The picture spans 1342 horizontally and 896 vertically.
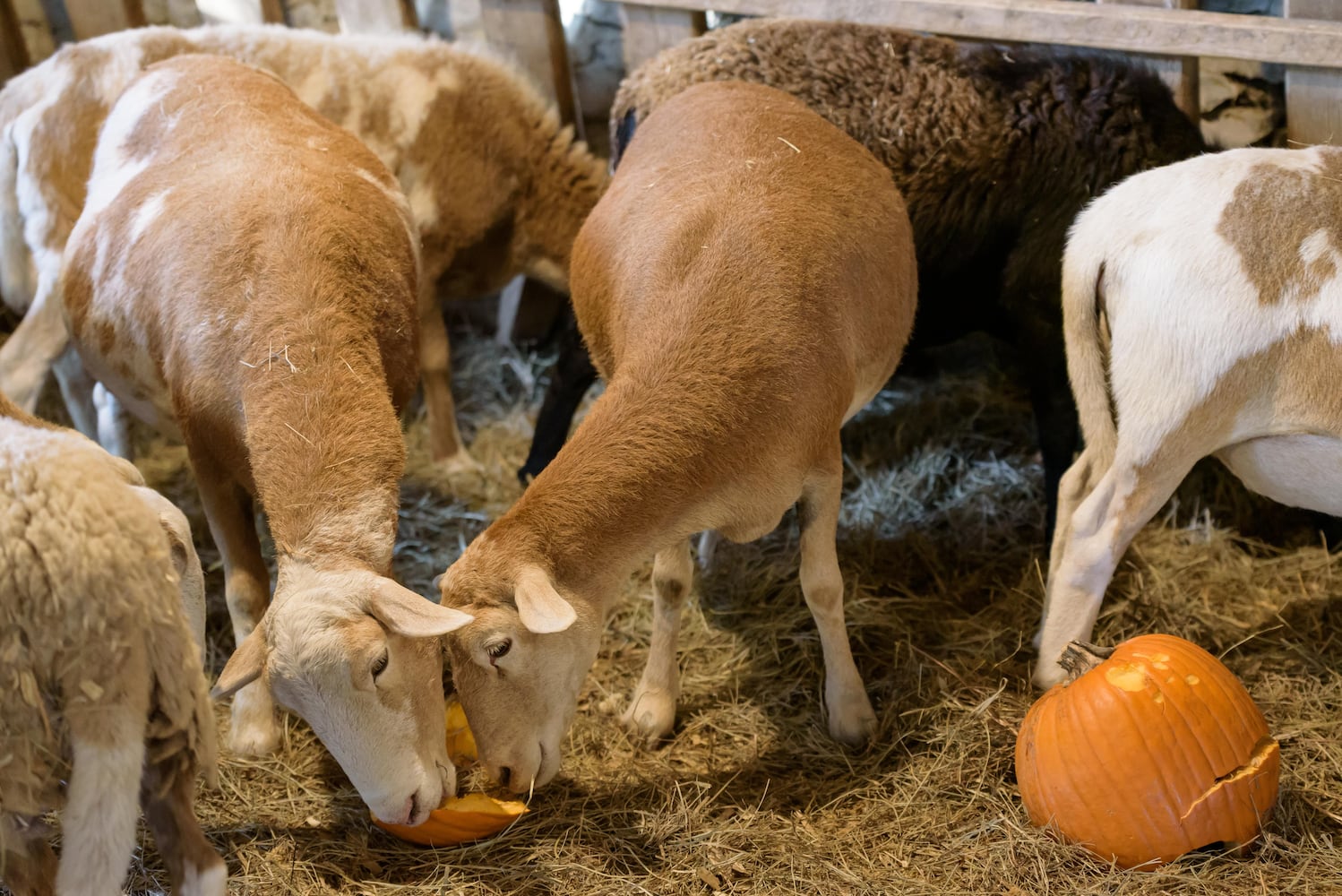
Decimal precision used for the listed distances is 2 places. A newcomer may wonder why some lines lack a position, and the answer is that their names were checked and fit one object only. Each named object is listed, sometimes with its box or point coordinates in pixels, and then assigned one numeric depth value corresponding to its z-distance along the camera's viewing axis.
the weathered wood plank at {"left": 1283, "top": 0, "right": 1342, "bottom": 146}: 3.88
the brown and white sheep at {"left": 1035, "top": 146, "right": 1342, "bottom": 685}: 3.06
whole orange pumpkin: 2.83
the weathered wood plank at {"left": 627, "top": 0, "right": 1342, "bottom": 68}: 3.74
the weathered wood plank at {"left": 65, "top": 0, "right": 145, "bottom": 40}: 4.97
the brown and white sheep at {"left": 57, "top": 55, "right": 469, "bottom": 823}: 2.73
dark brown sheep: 4.01
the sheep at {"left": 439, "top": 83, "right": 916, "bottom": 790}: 2.86
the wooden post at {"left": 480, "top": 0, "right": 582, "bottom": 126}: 5.05
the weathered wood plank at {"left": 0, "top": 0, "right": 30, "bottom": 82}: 5.01
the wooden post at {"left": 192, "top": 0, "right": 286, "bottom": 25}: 5.45
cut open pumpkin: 3.02
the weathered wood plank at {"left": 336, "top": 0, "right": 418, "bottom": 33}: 5.19
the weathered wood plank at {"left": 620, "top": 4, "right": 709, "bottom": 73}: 4.75
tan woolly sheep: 2.24
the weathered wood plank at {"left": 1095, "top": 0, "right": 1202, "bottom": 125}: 4.14
